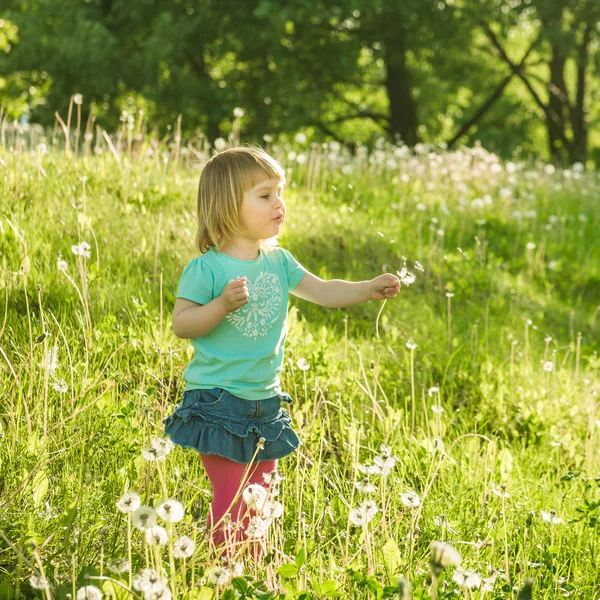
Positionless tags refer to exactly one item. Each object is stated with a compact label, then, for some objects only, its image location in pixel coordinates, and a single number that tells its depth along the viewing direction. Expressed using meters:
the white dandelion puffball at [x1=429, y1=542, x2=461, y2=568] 4.36
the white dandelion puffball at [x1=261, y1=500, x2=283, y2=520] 4.73
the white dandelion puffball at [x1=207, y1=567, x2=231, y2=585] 4.59
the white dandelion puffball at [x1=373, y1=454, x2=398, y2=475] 4.81
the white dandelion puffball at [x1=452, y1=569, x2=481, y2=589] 4.58
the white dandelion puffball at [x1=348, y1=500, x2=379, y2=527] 4.73
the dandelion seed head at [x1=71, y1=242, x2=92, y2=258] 5.28
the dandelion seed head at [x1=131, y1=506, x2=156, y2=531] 4.51
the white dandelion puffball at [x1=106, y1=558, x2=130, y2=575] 4.55
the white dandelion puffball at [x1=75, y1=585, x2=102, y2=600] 4.49
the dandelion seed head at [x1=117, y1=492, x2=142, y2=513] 4.59
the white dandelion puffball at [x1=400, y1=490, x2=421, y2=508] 4.73
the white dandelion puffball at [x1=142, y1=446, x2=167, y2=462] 4.62
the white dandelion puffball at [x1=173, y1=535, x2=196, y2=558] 4.56
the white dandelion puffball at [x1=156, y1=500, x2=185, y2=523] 4.53
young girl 4.97
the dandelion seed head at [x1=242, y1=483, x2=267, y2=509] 4.77
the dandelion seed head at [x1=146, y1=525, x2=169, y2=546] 4.54
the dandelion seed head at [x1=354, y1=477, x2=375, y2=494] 4.72
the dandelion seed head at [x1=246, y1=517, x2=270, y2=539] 4.67
